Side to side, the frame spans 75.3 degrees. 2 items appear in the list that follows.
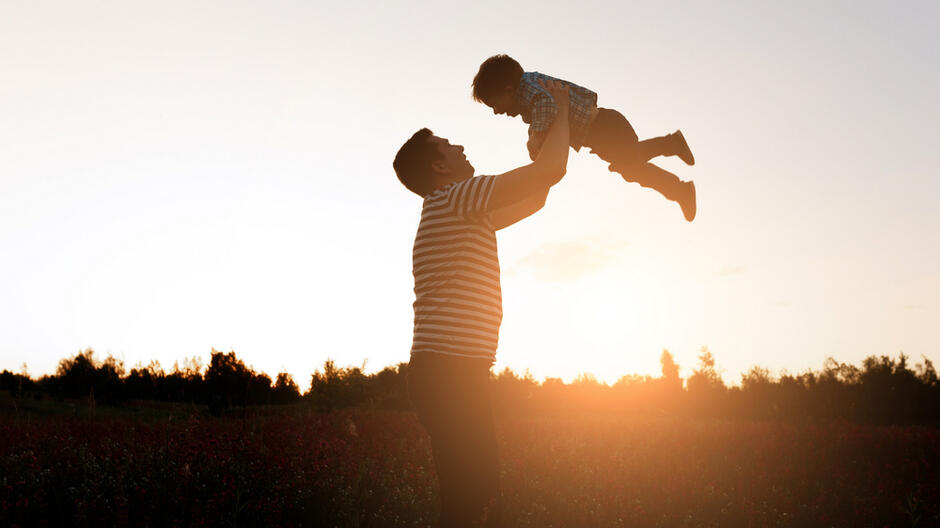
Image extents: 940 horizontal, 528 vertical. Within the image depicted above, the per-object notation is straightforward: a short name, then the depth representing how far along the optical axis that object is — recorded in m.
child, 3.22
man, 2.56
